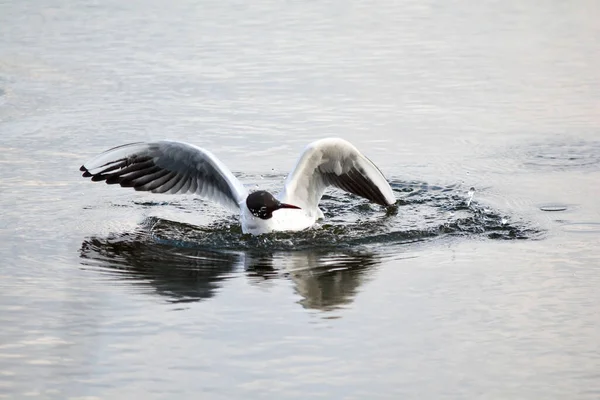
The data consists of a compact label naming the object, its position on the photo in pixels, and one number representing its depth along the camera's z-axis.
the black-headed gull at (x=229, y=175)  19.28
